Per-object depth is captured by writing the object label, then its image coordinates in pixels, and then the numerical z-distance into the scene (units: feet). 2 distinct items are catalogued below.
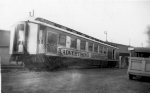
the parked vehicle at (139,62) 30.86
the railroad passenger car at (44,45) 37.40
